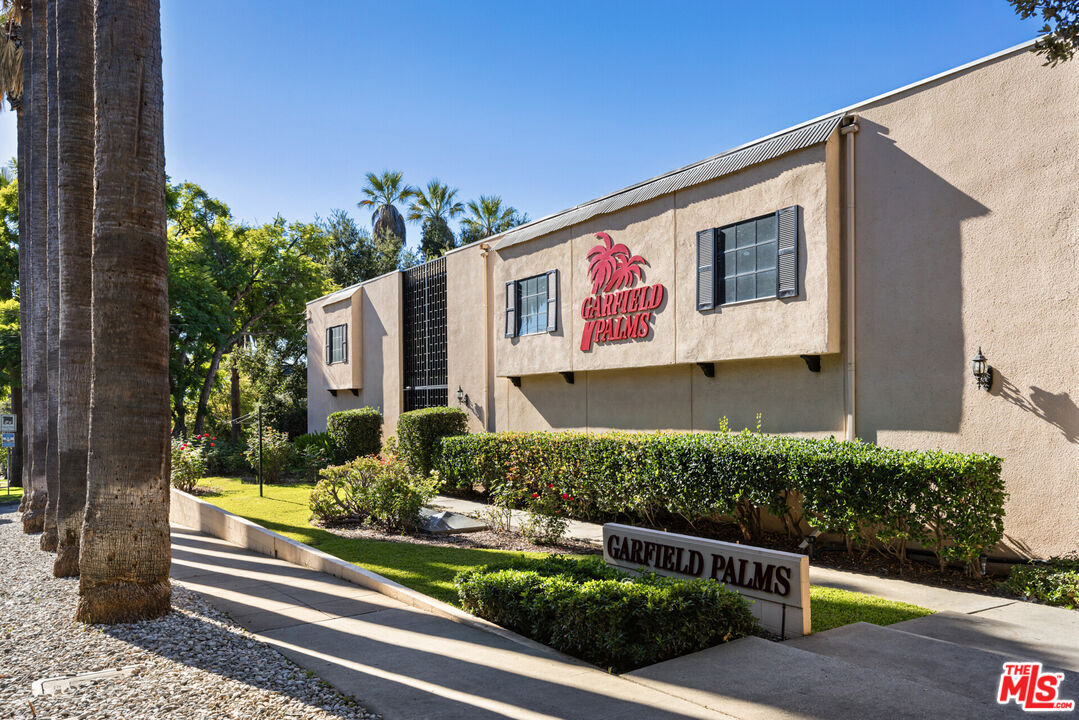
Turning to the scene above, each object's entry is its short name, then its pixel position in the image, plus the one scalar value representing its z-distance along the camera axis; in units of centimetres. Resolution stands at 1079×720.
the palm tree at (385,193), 4406
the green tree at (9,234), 2780
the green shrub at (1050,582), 720
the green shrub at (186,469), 1847
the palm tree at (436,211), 4231
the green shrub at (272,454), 2019
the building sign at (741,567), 611
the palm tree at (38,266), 1219
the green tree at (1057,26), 542
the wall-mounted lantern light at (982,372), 860
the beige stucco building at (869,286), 823
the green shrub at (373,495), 1195
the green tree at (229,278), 2881
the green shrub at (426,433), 1772
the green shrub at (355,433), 2128
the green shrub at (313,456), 2177
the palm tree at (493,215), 4025
